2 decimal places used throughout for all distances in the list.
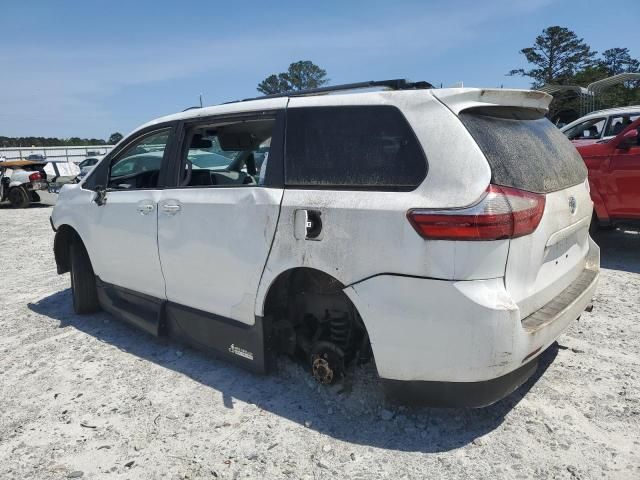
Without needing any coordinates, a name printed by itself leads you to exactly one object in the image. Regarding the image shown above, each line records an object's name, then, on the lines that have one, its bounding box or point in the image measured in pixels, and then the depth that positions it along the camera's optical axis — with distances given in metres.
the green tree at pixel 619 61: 59.28
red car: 5.87
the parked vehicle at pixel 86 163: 23.80
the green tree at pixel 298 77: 82.75
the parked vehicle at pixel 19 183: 14.90
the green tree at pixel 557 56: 50.84
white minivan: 2.21
